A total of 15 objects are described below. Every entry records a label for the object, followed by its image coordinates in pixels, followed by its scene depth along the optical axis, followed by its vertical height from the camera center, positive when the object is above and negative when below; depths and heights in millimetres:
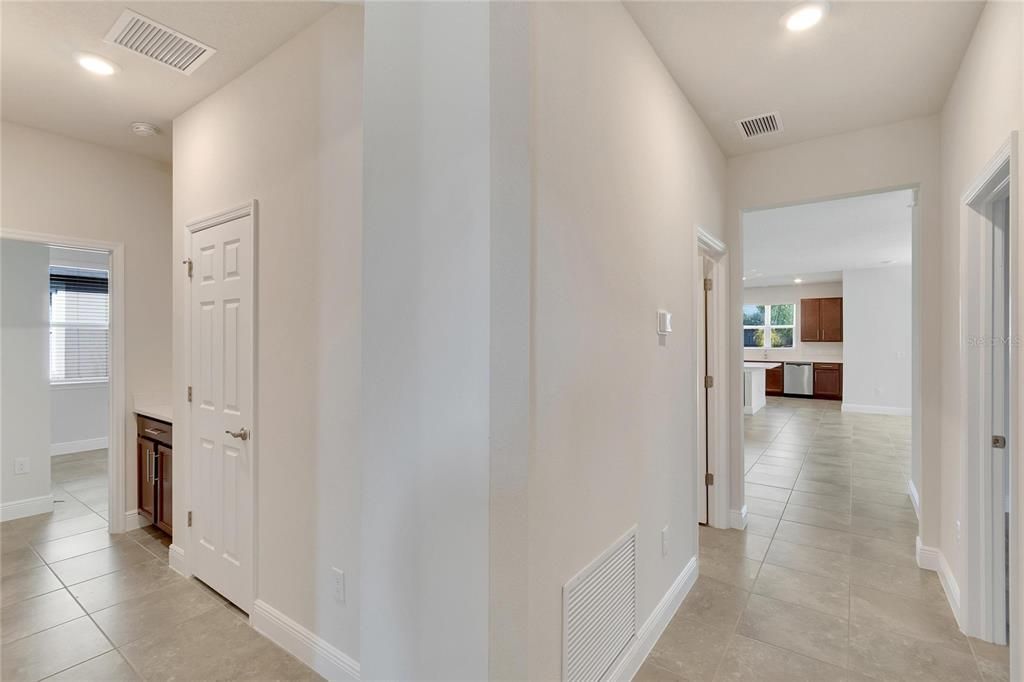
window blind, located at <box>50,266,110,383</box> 5621 +186
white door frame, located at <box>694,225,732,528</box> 3334 -443
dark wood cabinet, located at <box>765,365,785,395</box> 10602 -962
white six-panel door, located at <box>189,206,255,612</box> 2289 -370
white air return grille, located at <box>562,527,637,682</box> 1465 -986
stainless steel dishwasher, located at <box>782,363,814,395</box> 10250 -900
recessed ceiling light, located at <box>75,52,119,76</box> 2275 +1426
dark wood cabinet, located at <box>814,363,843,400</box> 9938 -915
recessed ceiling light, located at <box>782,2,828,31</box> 1873 +1385
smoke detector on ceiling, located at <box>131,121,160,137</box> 3000 +1432
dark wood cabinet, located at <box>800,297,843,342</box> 9922 +474
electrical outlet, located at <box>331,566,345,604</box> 1859 -1019
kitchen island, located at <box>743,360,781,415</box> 7996 -861
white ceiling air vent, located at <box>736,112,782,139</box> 2838 +1398
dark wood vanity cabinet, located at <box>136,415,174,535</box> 3080 -949
